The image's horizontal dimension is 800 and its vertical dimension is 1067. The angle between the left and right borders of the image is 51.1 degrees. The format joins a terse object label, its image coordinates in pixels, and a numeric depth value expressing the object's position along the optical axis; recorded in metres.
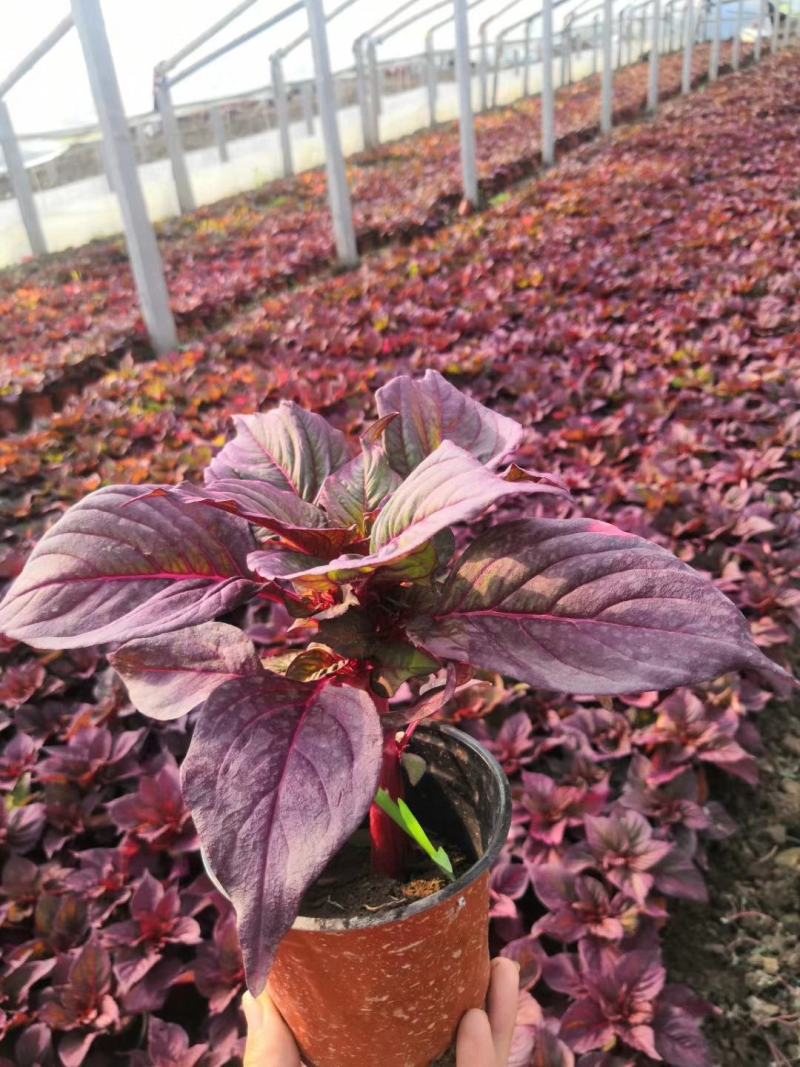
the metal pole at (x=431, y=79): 15.13
